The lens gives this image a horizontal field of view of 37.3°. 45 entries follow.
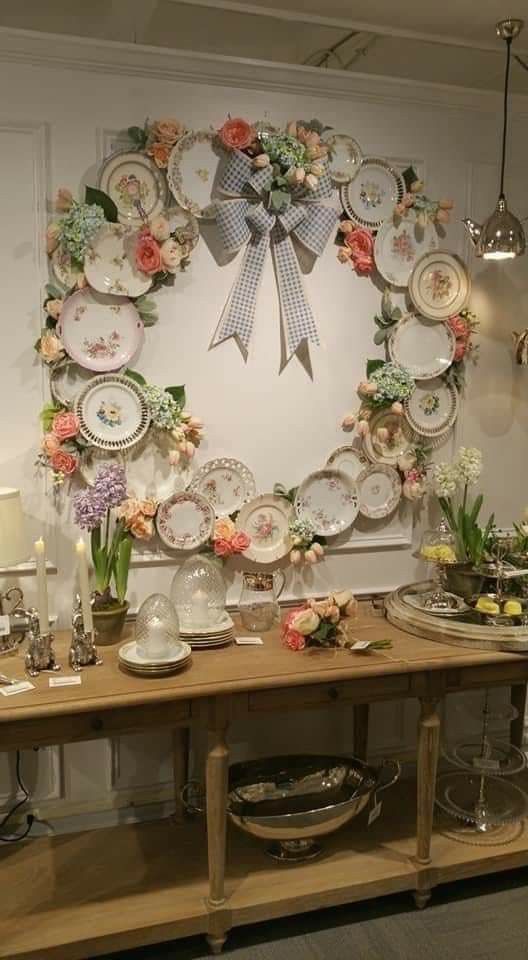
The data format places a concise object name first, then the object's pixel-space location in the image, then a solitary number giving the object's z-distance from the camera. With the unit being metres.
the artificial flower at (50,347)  2.29
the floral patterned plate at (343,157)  2.53
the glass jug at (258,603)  2.41
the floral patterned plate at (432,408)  2.72
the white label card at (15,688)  1.92
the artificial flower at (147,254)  2.34
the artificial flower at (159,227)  2.35
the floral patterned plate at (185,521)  2.47
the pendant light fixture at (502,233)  2.36
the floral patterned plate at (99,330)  2.33
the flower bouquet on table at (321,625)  2.22
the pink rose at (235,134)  2.36
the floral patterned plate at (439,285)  2.66
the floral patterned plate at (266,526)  2.59
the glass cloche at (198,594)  2.30
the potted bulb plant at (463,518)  2.51
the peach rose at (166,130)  2.32
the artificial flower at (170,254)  2.37
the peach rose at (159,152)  2.33
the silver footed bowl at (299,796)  2.24
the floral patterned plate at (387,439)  2.68
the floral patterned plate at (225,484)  2.52
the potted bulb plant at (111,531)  2.23
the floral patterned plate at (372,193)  2.57
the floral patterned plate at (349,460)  2.65
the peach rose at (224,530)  2.50
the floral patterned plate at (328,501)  2.63
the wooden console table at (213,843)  1.95
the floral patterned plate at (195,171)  2.37
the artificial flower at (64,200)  2.26
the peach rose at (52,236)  2.26
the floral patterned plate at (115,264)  2.31
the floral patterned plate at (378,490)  2.70
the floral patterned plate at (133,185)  2.32
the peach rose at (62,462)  2.32
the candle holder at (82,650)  2.10
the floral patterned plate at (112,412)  2.36
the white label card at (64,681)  1.98
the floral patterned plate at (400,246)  2.62
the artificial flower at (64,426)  2.31
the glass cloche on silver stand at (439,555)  2.47
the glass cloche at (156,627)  2.08
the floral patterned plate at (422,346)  2.67
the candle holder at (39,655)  2.06
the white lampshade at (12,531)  2.11
